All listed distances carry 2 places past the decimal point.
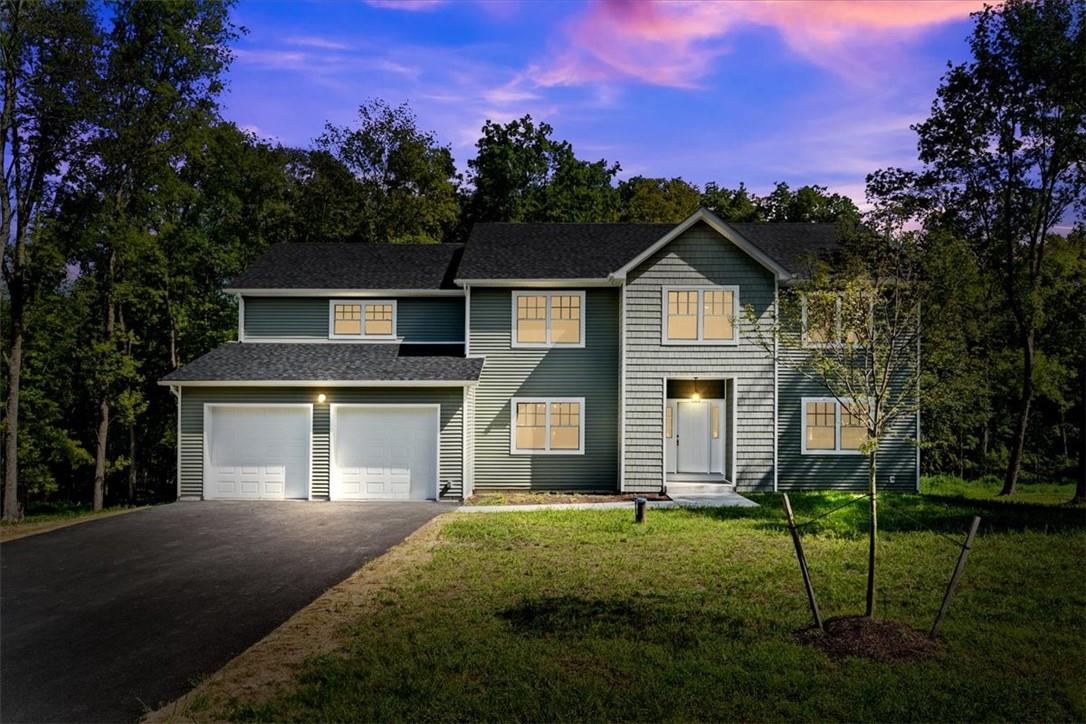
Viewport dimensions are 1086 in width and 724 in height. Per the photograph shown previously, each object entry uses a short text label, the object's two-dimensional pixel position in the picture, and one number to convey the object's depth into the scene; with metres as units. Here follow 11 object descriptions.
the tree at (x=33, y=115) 16.78
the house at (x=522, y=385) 17.17
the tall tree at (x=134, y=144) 20.92
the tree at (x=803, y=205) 35.69
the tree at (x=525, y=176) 35.91
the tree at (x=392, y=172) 33.03
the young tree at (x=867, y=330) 7.59
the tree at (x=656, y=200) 36.62
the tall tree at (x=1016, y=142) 19.12
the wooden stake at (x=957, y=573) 6.74
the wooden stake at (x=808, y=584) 7.06
